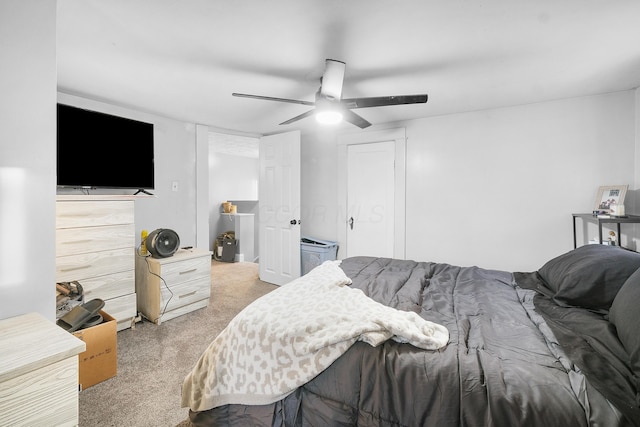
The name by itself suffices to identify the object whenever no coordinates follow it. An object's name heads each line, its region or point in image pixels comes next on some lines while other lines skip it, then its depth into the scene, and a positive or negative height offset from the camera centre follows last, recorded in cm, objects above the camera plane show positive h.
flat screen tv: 243 +55
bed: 95 -58
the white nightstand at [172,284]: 283 -80
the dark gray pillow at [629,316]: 97 -42
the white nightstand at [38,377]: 81 -52
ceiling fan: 205 +83
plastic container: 394 -62
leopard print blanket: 120 -59
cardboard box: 191 -102
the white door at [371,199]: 380 +15
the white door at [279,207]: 392 +3
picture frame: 251 +13
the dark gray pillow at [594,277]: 141 -35
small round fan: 286 -36
